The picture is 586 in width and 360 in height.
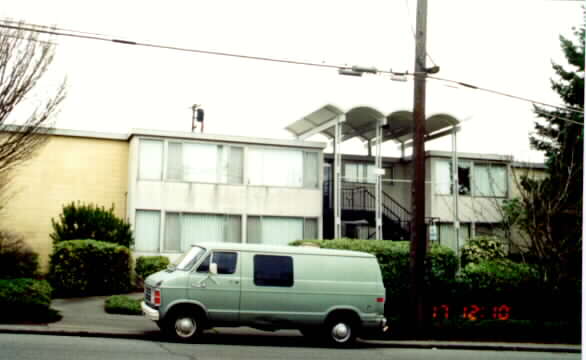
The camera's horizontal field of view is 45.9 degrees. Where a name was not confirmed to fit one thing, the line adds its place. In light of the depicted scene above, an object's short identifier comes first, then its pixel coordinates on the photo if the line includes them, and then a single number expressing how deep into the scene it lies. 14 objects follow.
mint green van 13.88
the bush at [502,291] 19.25
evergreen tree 20.84
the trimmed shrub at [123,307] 17.86
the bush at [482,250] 26.73
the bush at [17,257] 22.81
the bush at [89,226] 22.72
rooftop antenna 34.06
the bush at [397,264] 19.14
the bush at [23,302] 15.02
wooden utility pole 16.22
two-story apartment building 24.53
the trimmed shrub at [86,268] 20.95
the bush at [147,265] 23.14
